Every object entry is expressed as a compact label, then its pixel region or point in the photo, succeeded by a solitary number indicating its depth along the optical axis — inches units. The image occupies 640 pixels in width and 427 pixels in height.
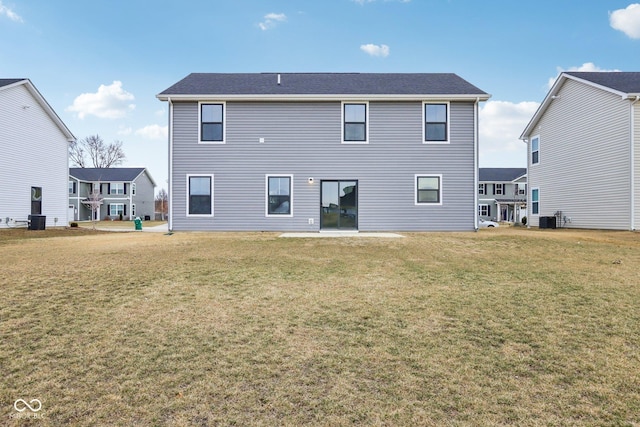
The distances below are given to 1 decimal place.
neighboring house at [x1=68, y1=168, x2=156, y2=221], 1747.3
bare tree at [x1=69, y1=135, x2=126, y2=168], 2218.3
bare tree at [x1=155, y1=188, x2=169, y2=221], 2153.7
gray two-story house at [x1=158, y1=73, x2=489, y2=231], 617.6
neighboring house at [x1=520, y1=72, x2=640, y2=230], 608.7
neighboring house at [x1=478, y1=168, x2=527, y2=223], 1825.8
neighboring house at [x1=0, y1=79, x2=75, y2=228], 733.3
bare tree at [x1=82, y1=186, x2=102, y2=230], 1578.2
